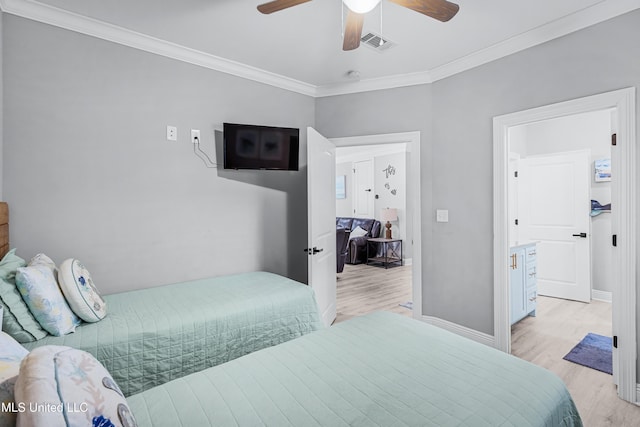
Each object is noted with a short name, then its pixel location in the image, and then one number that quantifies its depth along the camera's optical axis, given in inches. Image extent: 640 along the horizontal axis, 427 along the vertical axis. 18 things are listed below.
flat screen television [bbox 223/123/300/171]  115.3
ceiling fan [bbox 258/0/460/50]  62.0
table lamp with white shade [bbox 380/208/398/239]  261.9
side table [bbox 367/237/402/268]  257.0
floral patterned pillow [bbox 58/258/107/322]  67.1
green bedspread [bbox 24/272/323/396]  64.3
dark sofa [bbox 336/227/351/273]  211.9
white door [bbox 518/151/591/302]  160.4
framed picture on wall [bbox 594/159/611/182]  161.9
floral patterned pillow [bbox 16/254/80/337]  60.7
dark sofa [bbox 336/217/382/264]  259.3
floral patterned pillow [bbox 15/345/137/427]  26.7
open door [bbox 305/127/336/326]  115.6
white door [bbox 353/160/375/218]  292.8
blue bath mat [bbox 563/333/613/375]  99.3
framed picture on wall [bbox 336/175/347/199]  318.7
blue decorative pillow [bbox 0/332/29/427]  28.1
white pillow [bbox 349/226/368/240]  276.7
